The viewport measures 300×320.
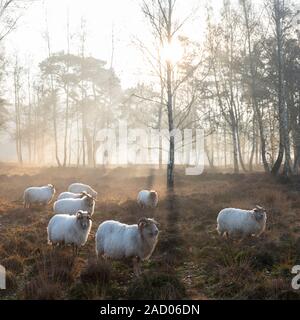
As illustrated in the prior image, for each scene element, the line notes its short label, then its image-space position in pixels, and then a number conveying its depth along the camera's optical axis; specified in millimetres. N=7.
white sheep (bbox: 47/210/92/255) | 11281
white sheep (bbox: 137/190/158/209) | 17439
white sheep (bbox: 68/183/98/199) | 20594
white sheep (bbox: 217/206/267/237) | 12398
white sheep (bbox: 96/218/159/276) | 9844
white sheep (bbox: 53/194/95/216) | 15141
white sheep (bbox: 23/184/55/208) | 18859
